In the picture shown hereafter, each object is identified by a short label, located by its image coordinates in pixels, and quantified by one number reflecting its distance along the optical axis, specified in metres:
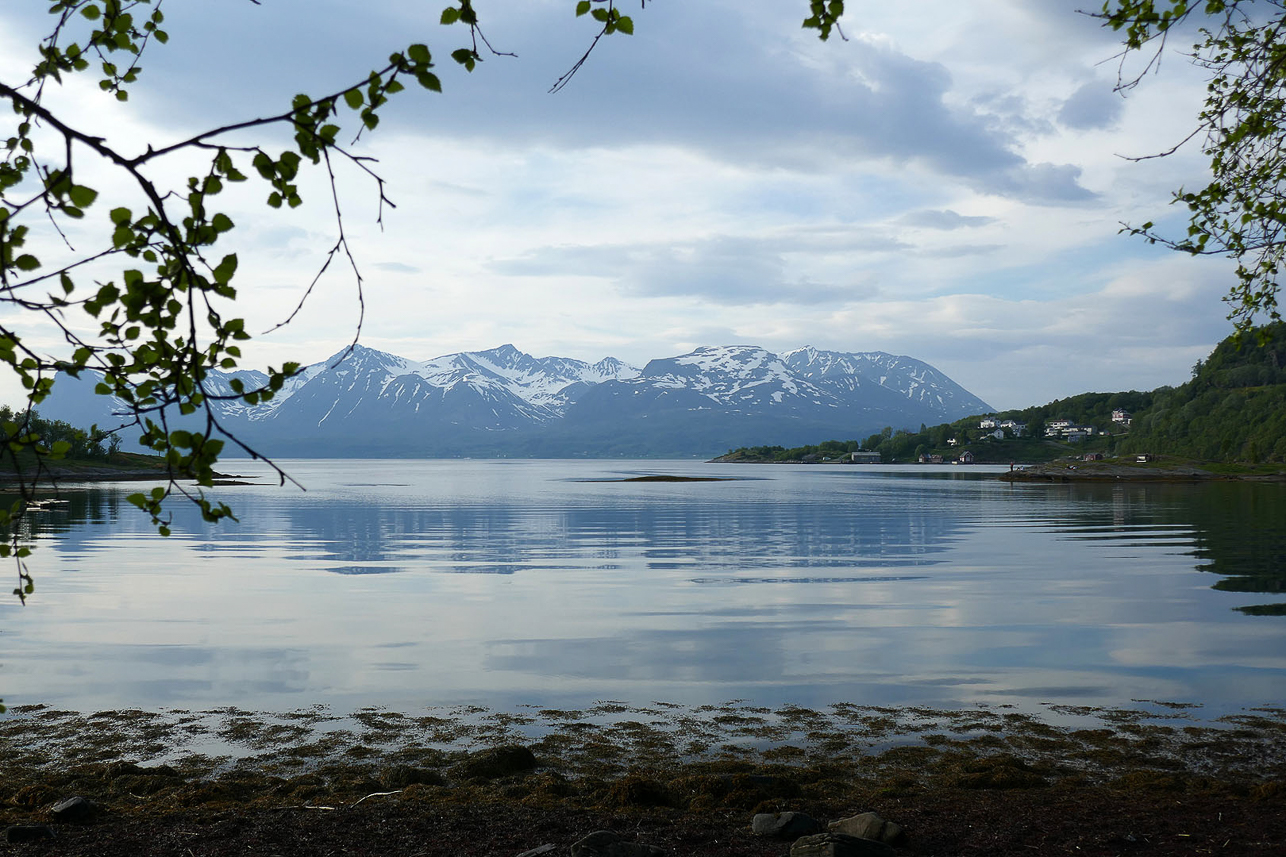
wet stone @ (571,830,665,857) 9.39
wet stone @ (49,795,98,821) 10.98
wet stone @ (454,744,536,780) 13.45
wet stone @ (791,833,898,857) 9.24
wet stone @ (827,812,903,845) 10.08
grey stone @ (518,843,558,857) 9.52
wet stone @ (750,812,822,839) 10.46
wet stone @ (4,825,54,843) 10.04
